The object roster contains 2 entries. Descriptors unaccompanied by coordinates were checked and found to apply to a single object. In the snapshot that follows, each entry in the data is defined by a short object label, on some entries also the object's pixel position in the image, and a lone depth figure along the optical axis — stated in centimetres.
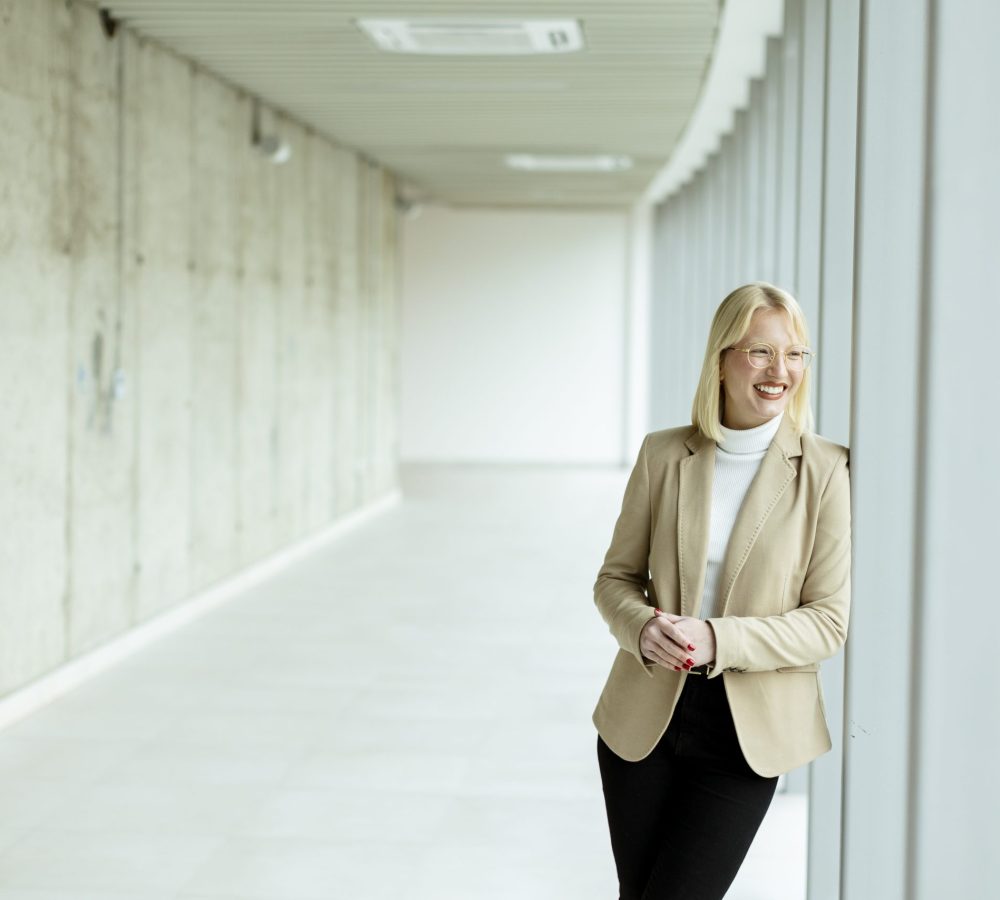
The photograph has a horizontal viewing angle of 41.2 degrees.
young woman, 251
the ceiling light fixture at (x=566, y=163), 1311
